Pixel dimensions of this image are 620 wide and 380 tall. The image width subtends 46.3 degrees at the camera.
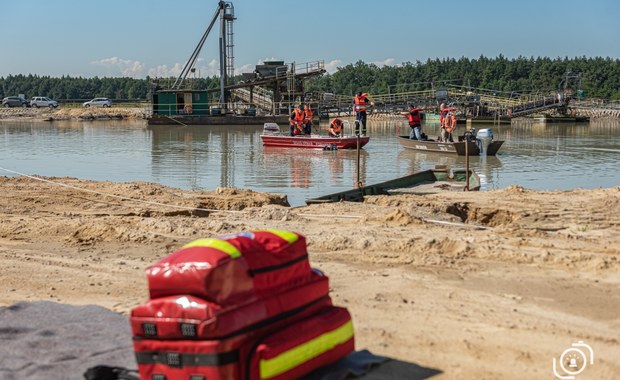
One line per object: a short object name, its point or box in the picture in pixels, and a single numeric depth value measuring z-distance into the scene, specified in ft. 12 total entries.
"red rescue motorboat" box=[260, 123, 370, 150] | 100.32
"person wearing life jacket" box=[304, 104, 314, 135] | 108.06
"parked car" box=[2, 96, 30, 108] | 274.16
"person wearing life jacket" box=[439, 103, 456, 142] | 94.17
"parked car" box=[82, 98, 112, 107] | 279.08
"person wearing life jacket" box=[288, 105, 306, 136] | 106.11
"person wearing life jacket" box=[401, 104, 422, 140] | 97.19
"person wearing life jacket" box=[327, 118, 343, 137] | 103.25
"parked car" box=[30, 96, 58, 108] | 277.23
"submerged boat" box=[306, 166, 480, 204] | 47.60
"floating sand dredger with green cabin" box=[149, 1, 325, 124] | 178.60
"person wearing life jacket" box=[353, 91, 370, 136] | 99.86
